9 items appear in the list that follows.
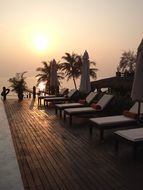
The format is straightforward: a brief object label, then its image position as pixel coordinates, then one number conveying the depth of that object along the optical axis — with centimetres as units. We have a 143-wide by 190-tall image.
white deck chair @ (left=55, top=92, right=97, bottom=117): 614
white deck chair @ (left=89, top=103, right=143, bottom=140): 410
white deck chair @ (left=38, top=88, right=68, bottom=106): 875
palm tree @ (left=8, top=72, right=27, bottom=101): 1048
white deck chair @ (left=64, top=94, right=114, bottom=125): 534
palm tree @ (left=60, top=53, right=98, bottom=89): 1679
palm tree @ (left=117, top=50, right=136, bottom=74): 2126
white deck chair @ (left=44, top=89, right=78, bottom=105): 786
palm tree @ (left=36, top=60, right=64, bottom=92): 1464
